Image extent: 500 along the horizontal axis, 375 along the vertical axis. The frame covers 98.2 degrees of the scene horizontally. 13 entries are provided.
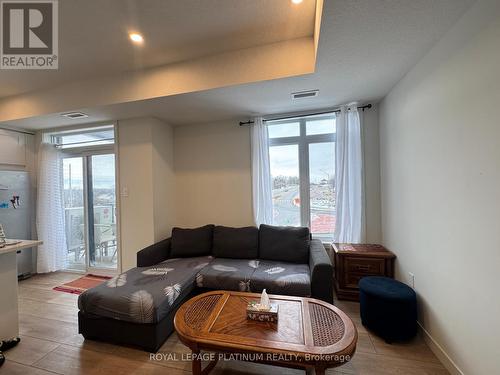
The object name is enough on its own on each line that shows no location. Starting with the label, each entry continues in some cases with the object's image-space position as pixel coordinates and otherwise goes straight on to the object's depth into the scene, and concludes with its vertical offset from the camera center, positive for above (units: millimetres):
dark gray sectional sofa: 1835 -897
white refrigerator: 3229 -227
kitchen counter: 1843 -837
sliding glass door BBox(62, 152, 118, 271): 3459 -272
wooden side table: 2428 -893
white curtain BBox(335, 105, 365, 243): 2783 +195
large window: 3059 +258
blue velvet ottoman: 1831 -1075
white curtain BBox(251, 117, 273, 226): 3088 +214
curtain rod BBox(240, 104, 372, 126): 2825 +1040
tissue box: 1474 -853
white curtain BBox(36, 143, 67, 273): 3537 -283
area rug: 2979 -1319
